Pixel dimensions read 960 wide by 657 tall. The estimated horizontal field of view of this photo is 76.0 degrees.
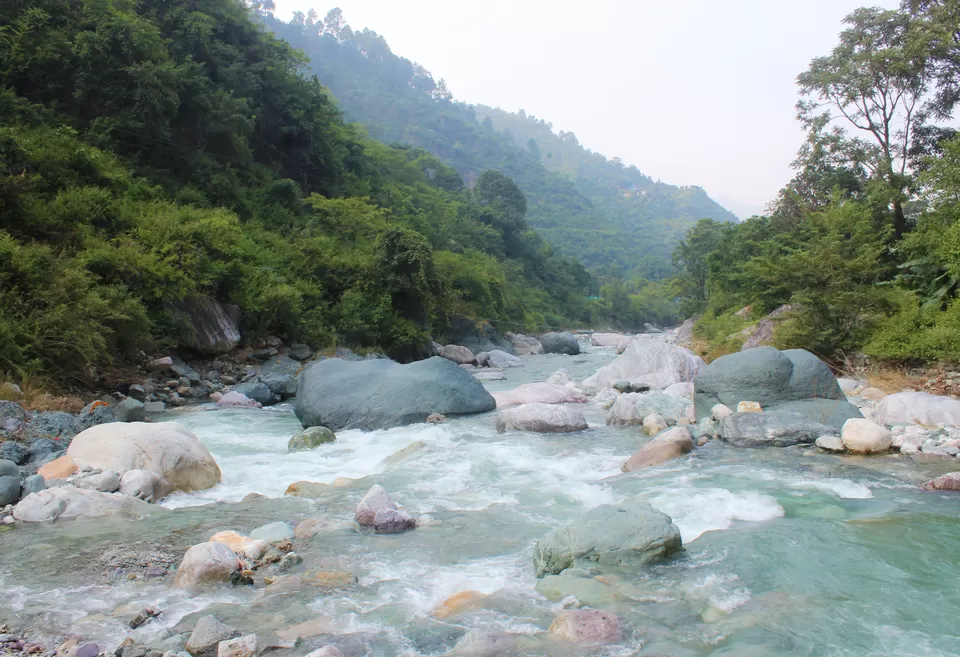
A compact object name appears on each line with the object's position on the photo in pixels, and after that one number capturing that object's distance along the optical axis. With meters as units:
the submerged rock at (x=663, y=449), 7.85
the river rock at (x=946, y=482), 6.40
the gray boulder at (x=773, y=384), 9.79
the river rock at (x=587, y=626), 3.60
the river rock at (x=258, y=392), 14.17
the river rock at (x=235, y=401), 13.48
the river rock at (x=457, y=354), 26.39
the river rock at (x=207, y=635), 3.46
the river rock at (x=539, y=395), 12.87
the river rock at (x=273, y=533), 5.17
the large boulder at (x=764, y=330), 16.87
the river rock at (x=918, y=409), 9.02
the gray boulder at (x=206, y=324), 16.11
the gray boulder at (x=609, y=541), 4.63
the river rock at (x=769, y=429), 8.54
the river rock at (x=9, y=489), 5.96
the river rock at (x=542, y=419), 10.12
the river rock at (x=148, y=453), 6.80
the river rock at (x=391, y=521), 5.55
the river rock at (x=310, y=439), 9.14
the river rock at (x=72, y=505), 5.68
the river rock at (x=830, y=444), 8.02
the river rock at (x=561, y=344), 32.81
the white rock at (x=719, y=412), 9.64
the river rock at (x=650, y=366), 14.81
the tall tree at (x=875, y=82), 18.23
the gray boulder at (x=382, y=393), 10.89
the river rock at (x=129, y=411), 10.22
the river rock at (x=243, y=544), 4.86
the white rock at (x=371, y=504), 5.71
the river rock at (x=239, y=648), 3.38
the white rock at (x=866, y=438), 7.91
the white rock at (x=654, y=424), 9.91
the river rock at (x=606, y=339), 41.65
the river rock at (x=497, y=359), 25.94
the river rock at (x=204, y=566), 4.38
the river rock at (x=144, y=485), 6.32
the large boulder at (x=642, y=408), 10.66
